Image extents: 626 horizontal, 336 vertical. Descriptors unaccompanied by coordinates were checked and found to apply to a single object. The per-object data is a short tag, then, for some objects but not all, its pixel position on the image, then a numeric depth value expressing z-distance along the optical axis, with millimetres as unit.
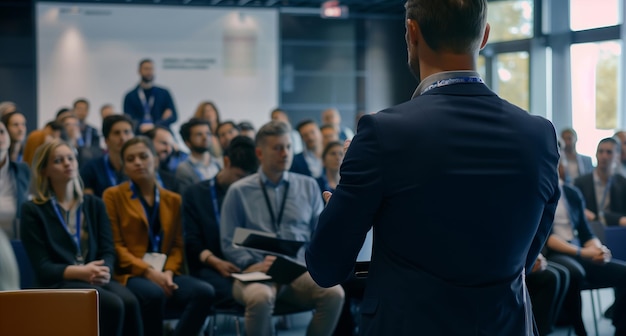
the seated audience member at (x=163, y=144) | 6996
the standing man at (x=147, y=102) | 11227
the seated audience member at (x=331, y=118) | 10547
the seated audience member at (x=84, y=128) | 10705
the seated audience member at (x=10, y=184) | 5734
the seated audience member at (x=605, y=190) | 6742
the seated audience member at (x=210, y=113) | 9578
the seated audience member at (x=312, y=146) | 7715
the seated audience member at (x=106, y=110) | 12461
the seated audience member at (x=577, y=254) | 5383
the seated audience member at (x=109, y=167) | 5859
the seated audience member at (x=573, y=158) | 8781
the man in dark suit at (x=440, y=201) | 1482
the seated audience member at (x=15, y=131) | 7589
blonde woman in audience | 4305
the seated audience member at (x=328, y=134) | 8398
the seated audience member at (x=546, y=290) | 5215
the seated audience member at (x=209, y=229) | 4770
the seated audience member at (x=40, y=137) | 7386
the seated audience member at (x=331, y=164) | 6082
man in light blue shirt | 4465
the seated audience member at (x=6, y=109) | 8855
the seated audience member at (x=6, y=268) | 2723
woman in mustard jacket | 4547
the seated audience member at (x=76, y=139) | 7910
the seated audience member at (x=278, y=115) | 10168
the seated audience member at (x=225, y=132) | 7980
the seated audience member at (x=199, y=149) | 6684
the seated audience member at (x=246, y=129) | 7957
